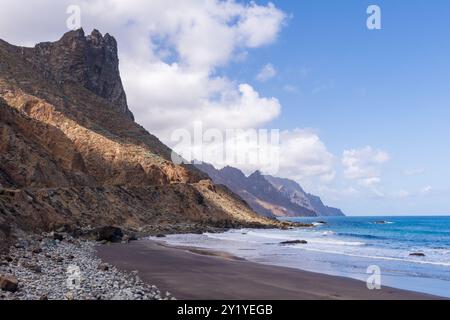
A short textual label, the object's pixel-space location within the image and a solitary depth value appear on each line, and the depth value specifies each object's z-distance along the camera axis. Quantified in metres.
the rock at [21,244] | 21.54
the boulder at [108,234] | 37.12
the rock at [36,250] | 21.28
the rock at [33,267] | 15.84
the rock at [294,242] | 45.00
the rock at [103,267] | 18.78
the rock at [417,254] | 34.56
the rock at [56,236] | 30.60
